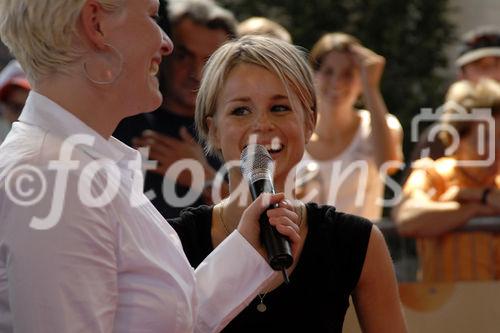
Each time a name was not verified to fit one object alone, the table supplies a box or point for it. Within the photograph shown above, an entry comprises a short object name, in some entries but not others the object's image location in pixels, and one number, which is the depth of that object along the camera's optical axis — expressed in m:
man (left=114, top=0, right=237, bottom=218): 8.29
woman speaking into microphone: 5.03
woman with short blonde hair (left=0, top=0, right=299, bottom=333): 3.43
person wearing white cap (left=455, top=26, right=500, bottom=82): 11.17
